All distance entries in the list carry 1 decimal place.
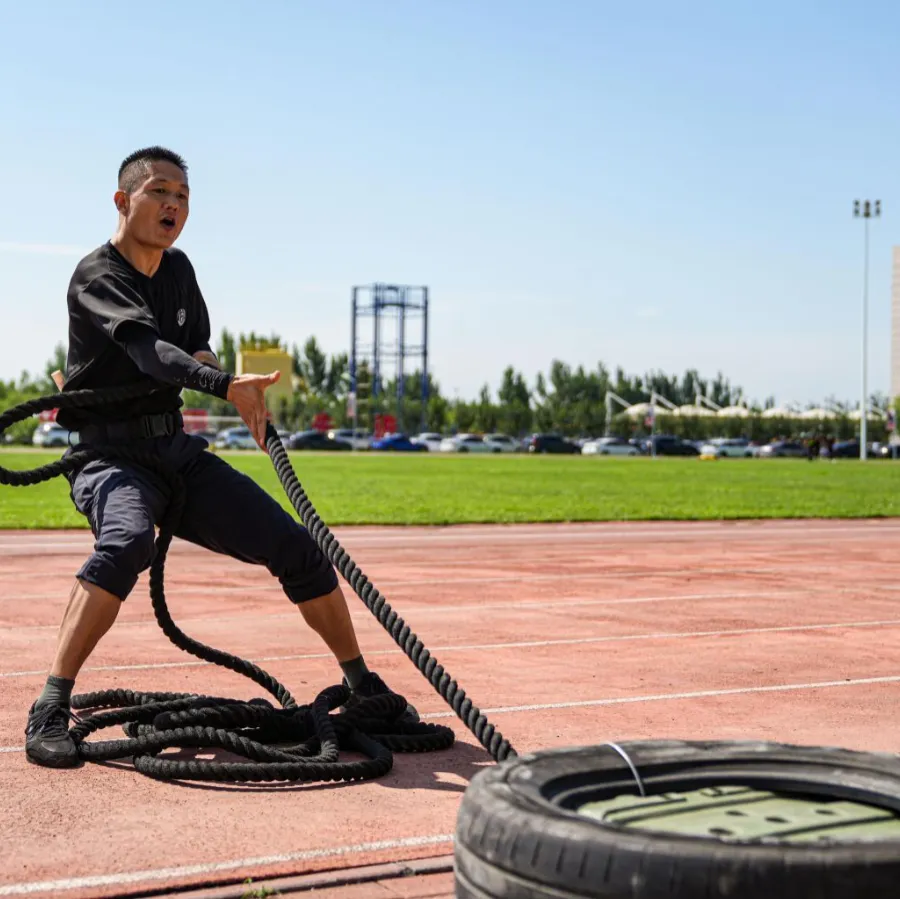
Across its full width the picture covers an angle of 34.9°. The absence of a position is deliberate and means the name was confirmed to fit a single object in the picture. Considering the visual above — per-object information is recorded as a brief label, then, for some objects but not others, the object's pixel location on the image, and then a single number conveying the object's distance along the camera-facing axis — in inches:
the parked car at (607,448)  3531.0
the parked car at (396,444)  3614.7
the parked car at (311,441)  3385.8
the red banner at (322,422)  4439.0
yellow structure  4909.0
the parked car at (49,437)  3137.3
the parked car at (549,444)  3479.3
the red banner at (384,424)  4387.3
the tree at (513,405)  4667.8
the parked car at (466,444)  3715.6
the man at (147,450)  217.3
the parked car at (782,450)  3602.4
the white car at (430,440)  3816.4
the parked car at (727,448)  3533.5
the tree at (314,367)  5797.2
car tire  107.7
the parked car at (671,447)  3558.1
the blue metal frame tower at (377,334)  4045.3
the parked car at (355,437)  3595.0
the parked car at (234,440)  3321.9
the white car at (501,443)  3767.2
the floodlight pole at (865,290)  3088.1
